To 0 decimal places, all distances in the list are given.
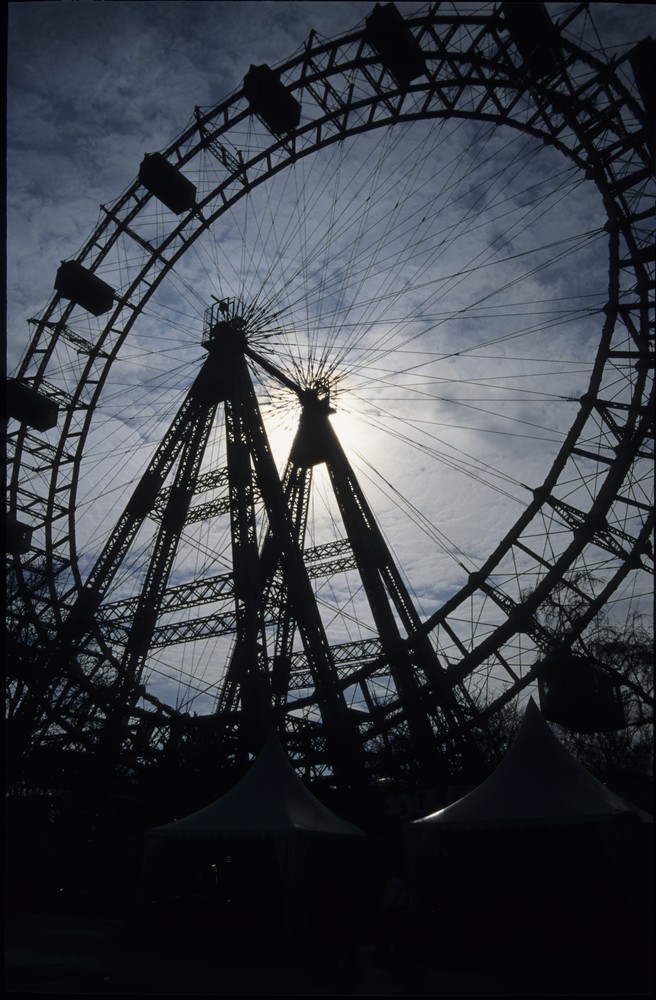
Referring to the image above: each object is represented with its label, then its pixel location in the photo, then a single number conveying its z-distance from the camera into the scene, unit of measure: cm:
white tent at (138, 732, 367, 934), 1126
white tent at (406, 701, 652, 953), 991
